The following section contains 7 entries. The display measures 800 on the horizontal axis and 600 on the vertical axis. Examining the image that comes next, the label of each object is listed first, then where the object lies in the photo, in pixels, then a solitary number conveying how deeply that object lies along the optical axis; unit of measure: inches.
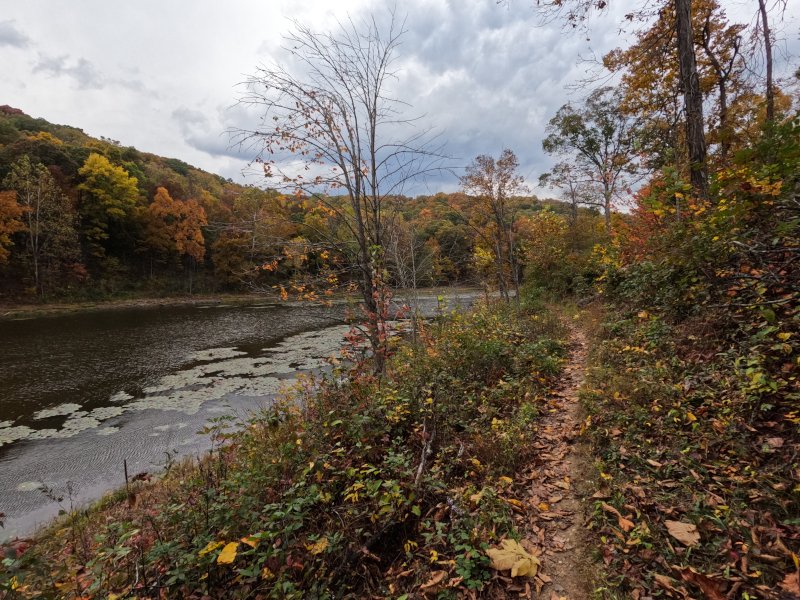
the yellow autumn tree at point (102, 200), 1465.3
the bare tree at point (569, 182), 935.0
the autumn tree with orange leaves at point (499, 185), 470.0
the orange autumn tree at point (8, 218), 1131.3
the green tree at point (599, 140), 826.2
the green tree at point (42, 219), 1189.7
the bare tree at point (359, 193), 199.0
